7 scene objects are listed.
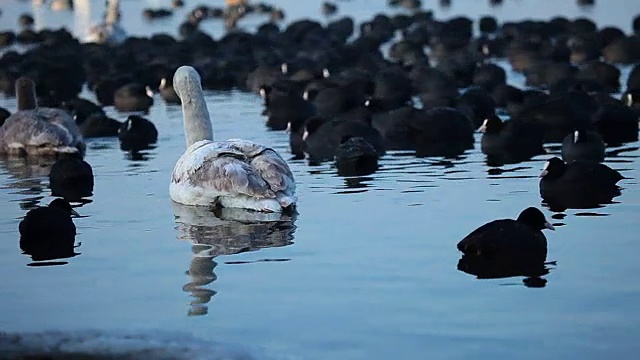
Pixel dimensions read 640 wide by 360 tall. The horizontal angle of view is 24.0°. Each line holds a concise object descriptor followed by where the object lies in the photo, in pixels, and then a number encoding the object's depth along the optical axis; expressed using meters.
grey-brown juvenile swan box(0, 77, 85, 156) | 20.28
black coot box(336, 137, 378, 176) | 17.89
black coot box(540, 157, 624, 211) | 14.70
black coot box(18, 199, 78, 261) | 12.94
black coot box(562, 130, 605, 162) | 18.09
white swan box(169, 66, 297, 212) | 13.98
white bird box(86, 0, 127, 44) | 47.44
